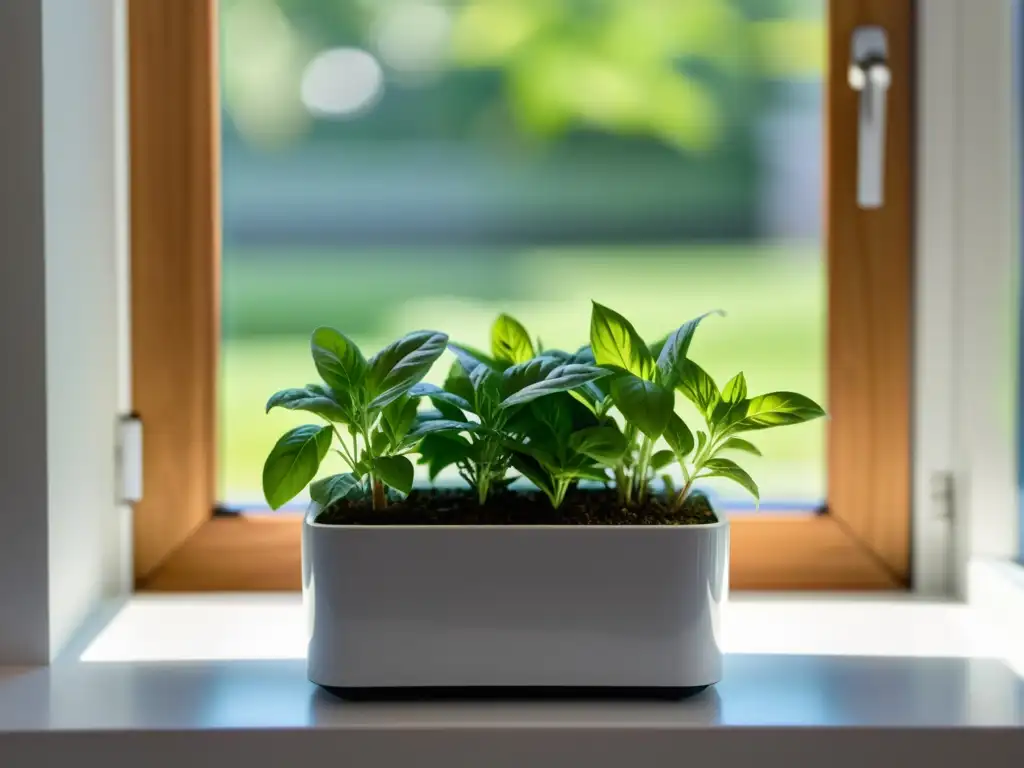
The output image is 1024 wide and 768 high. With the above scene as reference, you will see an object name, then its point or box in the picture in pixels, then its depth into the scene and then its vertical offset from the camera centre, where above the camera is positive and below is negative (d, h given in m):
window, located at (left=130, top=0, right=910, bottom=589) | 1.17 +0.15
